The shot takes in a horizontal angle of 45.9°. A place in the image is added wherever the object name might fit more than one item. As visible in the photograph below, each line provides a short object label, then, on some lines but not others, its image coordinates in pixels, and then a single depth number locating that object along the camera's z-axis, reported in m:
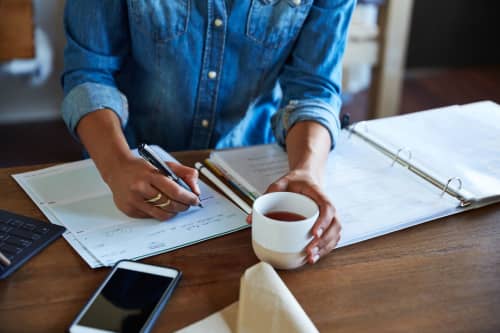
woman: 0.91
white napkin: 0.58
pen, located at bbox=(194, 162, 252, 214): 0.82
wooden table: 0.62
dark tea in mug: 0.71
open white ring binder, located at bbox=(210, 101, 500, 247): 0.81
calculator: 0.69
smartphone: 0.59
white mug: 0.66
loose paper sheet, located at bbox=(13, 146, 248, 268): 0.72
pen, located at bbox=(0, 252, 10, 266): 0.67
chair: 2.05
